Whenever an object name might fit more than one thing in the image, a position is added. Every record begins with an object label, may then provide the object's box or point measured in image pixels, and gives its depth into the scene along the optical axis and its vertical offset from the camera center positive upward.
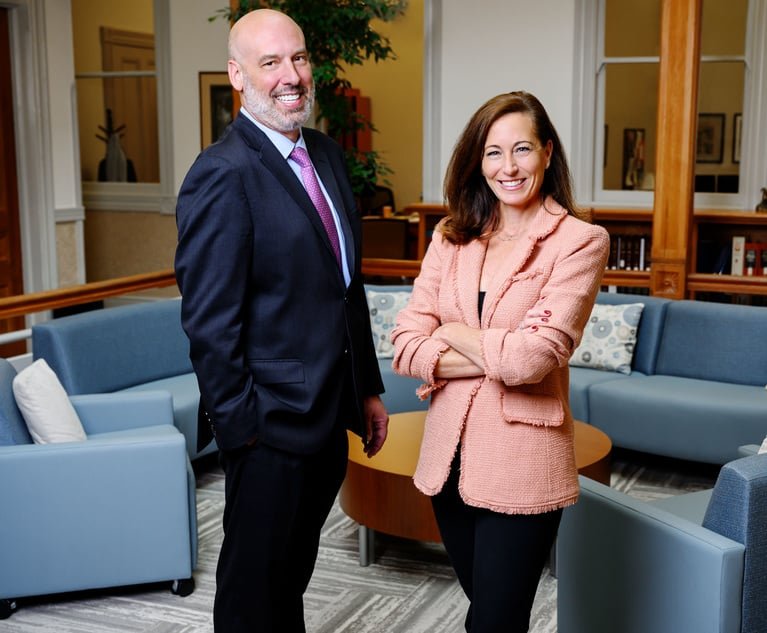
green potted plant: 6.30 +0.81
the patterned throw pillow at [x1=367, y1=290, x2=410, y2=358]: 5.76 -0.82
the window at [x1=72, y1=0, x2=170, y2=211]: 9.22 +0.74
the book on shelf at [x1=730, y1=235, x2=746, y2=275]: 6.63 -0.55
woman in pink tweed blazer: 2.05 -0.39
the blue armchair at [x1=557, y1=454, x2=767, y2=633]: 2.38 -0.99
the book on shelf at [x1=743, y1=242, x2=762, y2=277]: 6.62 -0.57
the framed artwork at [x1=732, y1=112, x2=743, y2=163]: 7.15 +0.26
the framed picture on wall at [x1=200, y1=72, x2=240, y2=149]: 8.58 +0.57
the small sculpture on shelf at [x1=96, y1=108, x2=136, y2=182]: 9.29 +0.11
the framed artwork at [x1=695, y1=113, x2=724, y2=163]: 7.29 +0.23
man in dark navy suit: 2.13 -0.32
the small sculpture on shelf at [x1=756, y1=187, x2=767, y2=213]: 6.65 -0.23
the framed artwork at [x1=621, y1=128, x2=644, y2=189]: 7.54 +0.09
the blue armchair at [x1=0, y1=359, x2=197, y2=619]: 3.45 -1.19
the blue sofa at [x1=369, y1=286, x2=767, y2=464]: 4.73 -1.08
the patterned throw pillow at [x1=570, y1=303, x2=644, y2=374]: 5.39 -0.90
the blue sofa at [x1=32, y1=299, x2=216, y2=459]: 4.69 -0.90
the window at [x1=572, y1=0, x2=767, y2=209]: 7.01 +0.49
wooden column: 5.54 +0.14
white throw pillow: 3.69 -0.87
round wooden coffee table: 3.69 -1.18
